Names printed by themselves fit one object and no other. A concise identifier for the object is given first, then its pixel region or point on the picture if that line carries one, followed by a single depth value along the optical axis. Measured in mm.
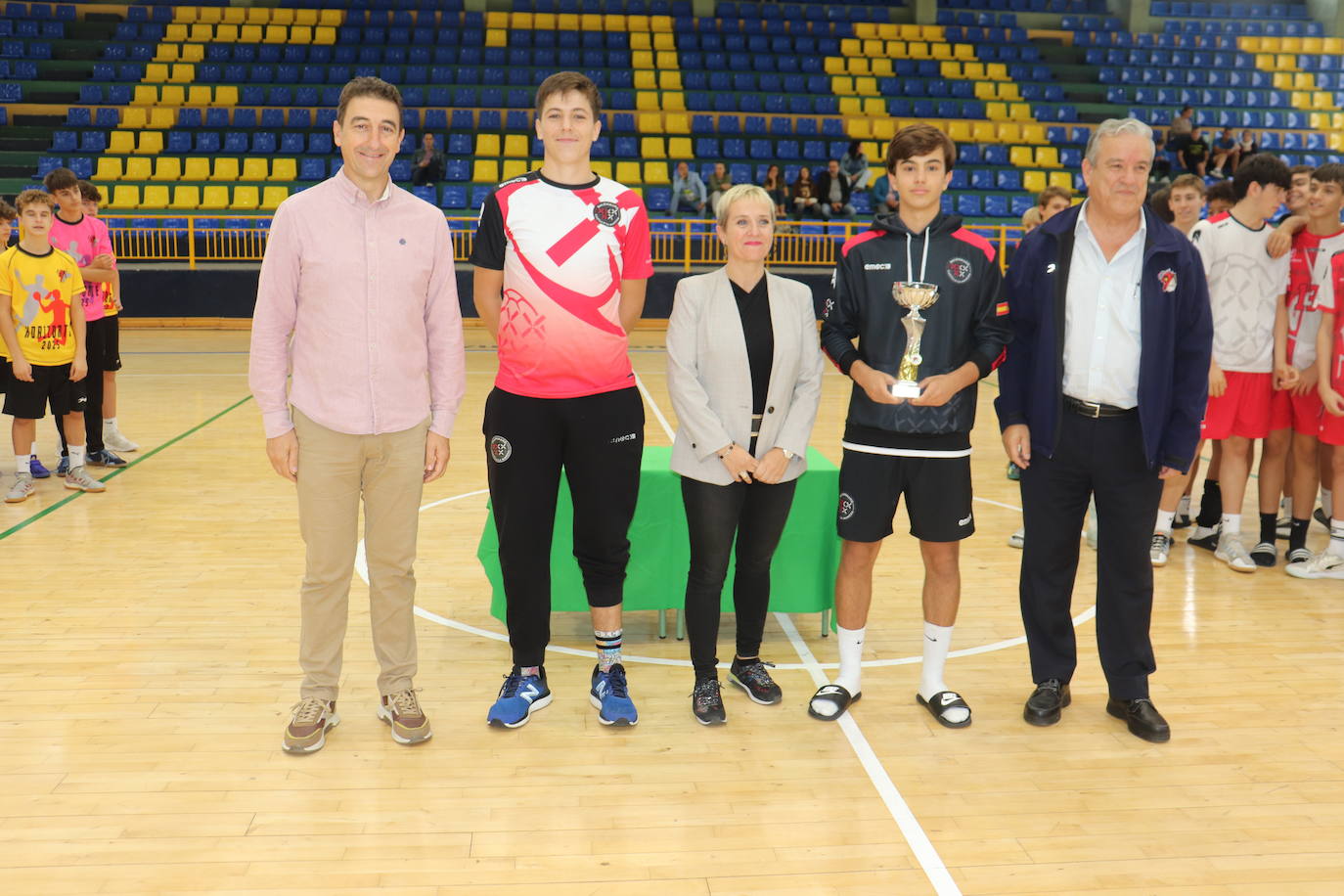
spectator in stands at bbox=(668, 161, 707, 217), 15665
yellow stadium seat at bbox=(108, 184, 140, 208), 16016
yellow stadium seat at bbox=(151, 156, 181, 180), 16719
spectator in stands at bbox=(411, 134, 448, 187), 15781
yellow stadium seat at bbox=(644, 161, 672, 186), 16859
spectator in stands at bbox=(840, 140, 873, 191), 15914
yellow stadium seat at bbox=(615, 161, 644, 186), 16859
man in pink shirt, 3102
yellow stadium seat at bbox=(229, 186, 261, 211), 16188
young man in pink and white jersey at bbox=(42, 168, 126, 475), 6680
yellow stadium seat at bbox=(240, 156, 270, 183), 16688
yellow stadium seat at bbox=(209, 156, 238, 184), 16719
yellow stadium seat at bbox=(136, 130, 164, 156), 17109
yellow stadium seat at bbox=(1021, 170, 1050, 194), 17641
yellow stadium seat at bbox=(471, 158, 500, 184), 16797
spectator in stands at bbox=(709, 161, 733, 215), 15156
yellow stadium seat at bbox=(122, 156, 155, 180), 16609
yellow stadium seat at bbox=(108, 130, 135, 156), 17141
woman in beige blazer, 3418
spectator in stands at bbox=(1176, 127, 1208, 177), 16656
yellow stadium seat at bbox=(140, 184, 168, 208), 16172
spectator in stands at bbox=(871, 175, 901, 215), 14656
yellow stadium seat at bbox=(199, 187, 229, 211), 16203
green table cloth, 4207
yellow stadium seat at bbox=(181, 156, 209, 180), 16719
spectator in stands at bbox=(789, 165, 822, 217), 15859
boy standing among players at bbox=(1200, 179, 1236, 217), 5605
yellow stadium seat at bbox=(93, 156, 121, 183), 16609
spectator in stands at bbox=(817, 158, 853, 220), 15680
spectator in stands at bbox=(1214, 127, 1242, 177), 17109
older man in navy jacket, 3352
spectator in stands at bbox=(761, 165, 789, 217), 15391
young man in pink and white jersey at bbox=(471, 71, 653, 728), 3318
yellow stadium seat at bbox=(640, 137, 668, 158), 17516
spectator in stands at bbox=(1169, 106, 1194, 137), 17203
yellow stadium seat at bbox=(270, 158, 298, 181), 16656
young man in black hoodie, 3377
